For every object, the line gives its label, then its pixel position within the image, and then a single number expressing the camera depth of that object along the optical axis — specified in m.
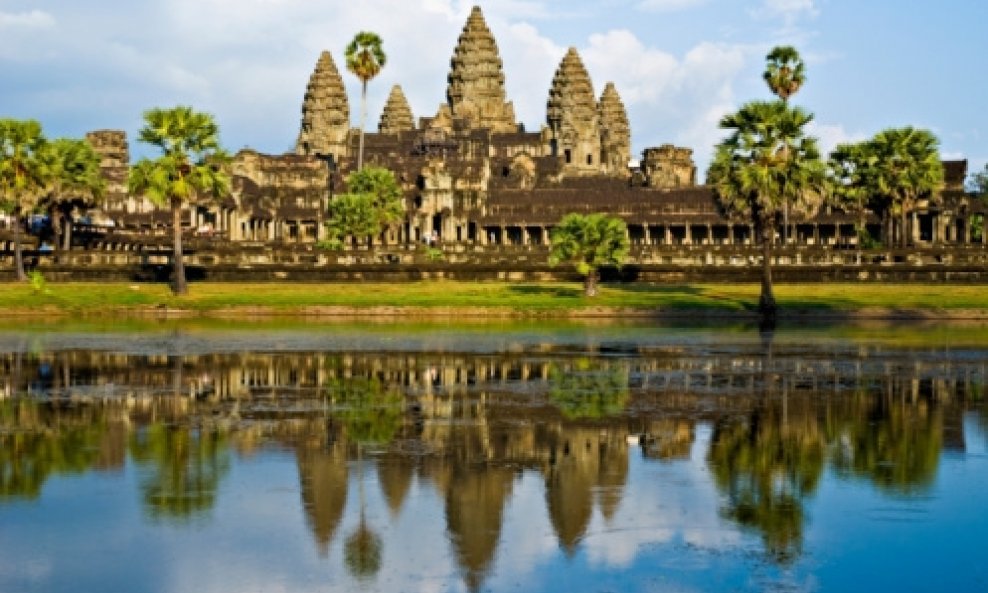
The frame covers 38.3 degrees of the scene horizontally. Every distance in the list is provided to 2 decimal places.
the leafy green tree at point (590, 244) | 70.81
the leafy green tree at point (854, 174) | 90.75
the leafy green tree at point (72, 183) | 85.50
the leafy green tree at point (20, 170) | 75.81
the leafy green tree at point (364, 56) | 107.38
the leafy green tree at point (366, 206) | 103.38
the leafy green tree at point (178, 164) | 70.50
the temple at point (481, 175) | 125.62
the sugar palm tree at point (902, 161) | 88.75
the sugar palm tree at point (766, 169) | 62.59
